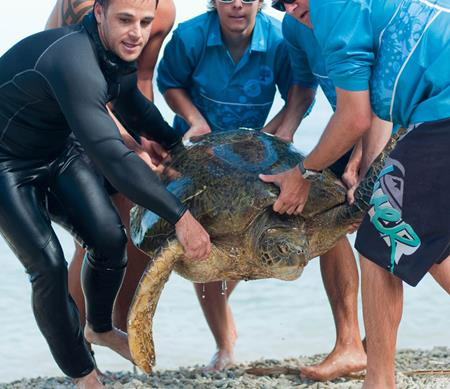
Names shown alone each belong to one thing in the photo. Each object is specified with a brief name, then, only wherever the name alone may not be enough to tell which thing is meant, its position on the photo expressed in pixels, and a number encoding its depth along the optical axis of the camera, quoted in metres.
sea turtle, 3.45
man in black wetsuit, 3.11
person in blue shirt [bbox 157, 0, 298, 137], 4.16
